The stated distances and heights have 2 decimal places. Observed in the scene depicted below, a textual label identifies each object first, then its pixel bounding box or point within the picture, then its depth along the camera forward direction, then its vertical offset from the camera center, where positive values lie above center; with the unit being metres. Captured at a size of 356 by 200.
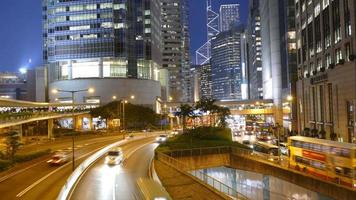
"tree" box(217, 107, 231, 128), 86.62 -1.09
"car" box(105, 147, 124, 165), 44.00 -5.29
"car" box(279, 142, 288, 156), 60.58 -6.48
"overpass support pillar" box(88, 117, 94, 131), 119.64 -3.93
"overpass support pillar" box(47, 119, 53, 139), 82.62 -3.22
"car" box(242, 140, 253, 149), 73.86 -6.68
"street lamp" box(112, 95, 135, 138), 134.81 +4.83
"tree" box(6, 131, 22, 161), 48.08 -3.94
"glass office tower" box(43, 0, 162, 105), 137.38 +22.72
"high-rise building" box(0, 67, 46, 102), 154.00 +11.22
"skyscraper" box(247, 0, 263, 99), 185.12 +27.67
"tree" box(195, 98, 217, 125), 85.94 +0.79
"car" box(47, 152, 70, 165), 43.50 -5.34
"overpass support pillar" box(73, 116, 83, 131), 118.34 -3.37
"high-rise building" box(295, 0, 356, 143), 61.75 +7.53
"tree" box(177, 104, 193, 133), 86.12 -0.27
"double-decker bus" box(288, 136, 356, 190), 33.84 -5.05
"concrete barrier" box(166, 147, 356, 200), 37.16 -7.14
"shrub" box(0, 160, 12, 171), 39.66 -5.47
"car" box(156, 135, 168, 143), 73.34 -5.42
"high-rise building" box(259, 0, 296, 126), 123.44 +18.26
